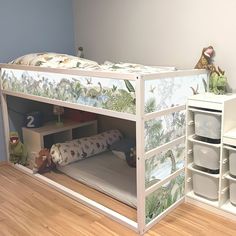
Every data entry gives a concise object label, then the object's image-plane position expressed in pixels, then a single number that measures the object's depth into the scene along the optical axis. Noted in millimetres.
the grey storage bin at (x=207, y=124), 1824
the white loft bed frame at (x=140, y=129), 1574
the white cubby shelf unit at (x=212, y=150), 1809
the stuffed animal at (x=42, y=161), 2545
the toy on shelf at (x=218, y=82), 1985
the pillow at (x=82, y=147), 2510
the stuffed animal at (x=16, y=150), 2727
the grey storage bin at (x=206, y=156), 1874
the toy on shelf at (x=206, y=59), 2049
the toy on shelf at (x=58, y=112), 2895
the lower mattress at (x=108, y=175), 2118
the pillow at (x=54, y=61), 2158
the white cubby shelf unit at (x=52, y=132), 2689
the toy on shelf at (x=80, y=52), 3119
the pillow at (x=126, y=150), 2521
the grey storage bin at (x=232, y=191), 1856
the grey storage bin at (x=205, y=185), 1934
